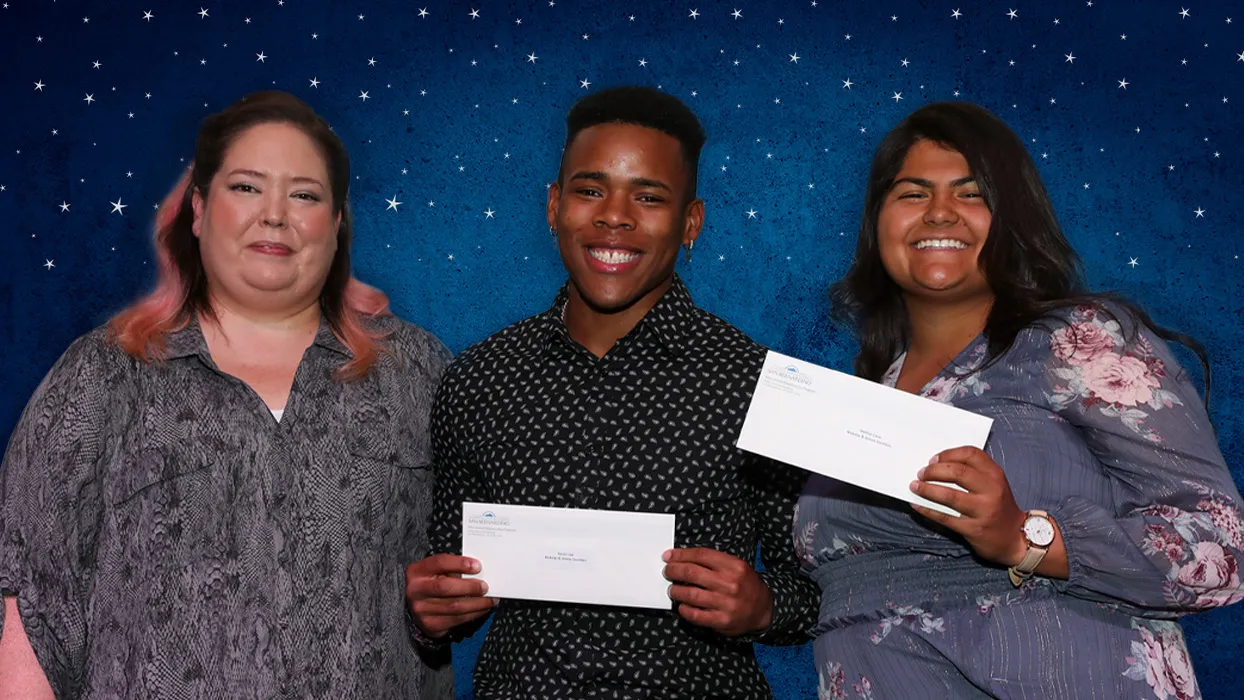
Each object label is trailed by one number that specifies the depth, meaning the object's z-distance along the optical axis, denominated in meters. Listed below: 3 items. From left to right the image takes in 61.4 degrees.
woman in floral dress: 1.86
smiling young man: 2.17
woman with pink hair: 2.21
